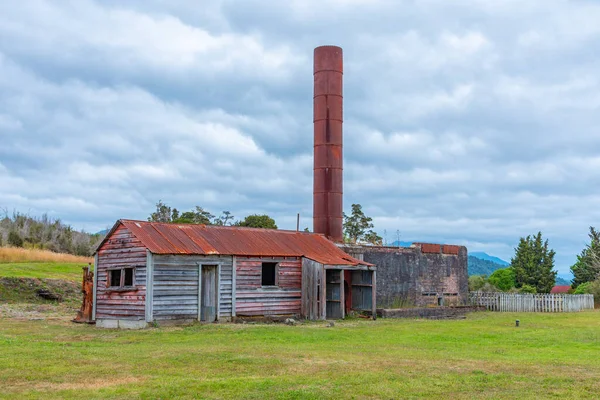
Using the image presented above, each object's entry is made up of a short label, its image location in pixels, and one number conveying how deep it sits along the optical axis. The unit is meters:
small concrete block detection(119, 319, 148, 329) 22.53
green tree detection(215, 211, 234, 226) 63.66
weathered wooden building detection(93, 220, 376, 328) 23.09
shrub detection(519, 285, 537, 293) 50.50
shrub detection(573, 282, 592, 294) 42.04
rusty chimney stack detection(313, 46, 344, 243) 34.78
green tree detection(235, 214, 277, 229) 52.81
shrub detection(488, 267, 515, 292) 58.72
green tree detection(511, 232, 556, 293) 57.33
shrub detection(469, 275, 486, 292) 49.99
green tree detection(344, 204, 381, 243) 63.38
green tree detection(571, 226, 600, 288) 54.10
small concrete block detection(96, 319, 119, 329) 23.73
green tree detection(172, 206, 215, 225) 59.88
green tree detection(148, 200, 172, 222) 62.14
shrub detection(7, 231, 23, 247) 53.31
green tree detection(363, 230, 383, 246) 61.93
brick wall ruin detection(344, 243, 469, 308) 31.72
